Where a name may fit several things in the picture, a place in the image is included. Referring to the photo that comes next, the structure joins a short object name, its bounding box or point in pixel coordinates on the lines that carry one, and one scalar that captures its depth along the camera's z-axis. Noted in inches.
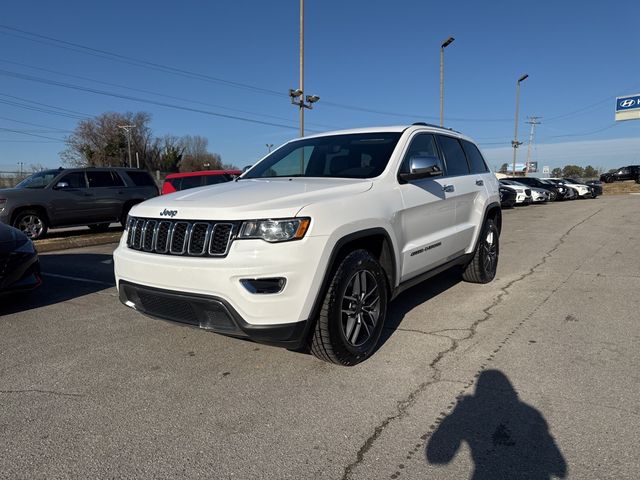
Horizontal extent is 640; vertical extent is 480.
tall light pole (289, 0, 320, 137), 767.1
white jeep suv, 115.9
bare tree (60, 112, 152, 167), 2810.0
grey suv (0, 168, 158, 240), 426.6
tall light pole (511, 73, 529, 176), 1765.5
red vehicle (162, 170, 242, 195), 531.8
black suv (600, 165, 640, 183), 2042.1
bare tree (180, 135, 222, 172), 3614.7
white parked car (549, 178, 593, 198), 1217.0
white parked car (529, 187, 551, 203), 977.5
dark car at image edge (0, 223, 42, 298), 189.0
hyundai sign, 1926.7
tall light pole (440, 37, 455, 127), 1037.2
